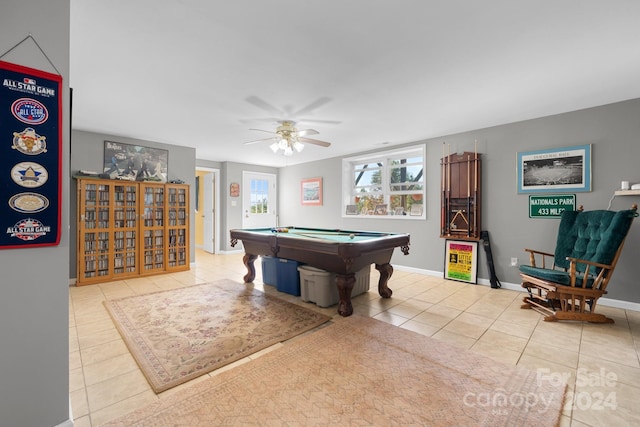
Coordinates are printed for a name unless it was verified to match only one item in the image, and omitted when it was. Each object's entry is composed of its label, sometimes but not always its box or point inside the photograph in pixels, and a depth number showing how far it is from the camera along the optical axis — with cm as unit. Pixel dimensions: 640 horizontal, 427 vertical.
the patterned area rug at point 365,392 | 157
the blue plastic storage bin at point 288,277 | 377
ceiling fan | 379
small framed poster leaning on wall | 444
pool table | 298
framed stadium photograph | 356
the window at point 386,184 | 531
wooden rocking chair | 282
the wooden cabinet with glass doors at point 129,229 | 435
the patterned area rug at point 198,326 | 214
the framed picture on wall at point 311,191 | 694
